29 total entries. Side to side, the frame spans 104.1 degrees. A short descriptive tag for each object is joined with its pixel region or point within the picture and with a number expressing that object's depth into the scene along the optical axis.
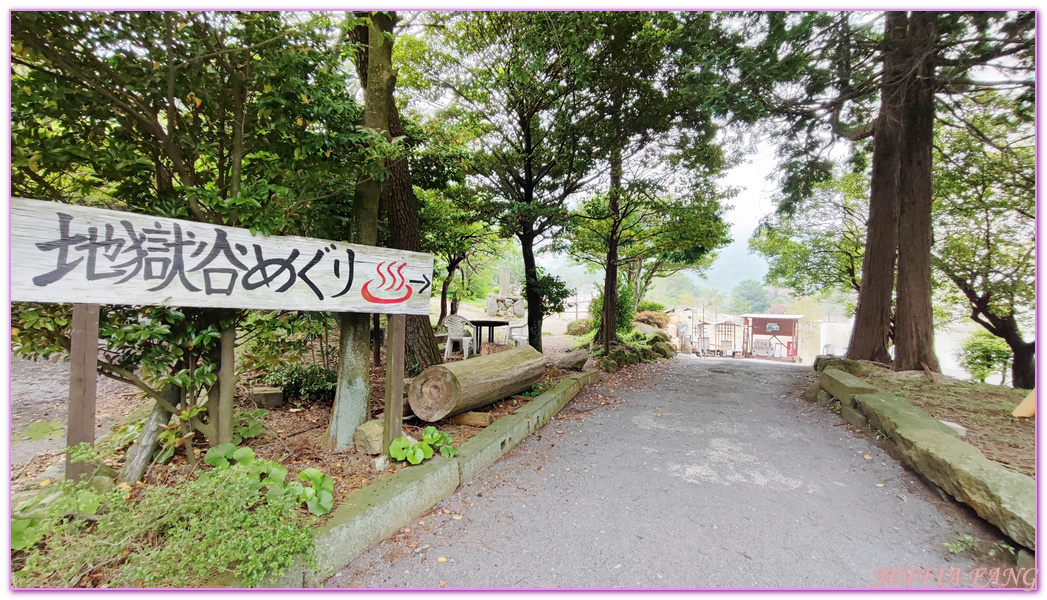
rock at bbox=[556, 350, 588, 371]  6.96
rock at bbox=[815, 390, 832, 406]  5.59
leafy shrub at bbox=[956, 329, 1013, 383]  12.34
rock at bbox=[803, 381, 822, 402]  5.96
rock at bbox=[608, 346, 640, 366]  8.80
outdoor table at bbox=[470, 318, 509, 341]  7.92
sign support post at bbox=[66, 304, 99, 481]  1.96
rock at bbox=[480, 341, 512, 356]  6.96
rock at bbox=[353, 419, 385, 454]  3.00
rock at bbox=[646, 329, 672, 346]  11.94
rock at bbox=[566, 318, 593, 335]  16.16
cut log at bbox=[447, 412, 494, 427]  3.83
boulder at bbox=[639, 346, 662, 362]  9.93
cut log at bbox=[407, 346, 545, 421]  3.60
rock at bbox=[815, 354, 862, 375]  6.64
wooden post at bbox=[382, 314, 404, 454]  2.98
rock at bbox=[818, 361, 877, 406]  4.97
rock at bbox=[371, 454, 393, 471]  2.83
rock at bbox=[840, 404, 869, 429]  4.43
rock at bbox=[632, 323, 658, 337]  14.83
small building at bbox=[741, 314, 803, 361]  24.73
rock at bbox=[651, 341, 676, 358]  11.24
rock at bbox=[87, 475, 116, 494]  2.11
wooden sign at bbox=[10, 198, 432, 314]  1.84
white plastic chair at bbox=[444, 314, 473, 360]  7.59
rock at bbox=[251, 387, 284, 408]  3.88
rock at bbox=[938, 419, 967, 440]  3.52
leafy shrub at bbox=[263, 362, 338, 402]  4.13
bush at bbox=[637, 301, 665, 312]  18.73
